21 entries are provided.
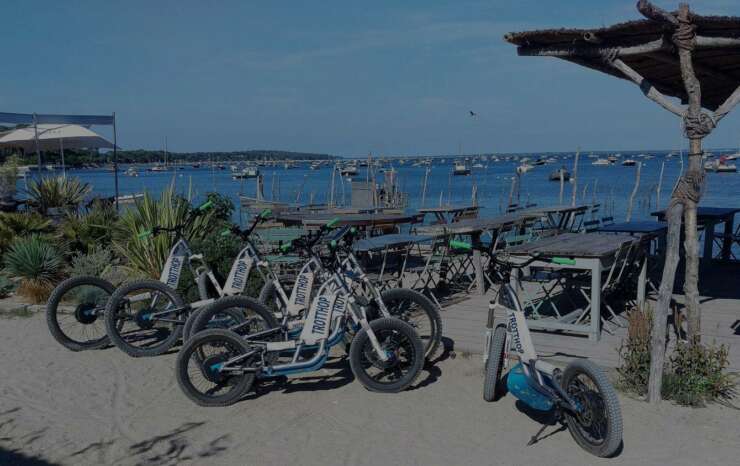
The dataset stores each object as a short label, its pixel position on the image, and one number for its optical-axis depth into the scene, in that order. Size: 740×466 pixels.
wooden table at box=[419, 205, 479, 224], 12.22
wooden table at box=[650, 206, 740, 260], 9.34
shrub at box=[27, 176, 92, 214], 13.28
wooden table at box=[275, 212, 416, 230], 9.19
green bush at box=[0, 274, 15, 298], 9.33
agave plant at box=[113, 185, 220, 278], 8.61
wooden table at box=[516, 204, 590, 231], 10.89
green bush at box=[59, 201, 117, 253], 10.45
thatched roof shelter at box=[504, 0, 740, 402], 4.88
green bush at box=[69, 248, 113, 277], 9.34
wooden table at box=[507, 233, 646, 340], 6.04
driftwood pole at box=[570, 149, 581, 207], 14.43
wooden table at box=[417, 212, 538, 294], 8.09
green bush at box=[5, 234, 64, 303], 9.13
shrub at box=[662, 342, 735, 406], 4.82
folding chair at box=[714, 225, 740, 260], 10.13
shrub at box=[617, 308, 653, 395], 5.00
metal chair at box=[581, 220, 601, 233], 8.45
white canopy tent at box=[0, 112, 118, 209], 14.35
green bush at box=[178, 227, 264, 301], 7.48
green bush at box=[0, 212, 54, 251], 10.48
